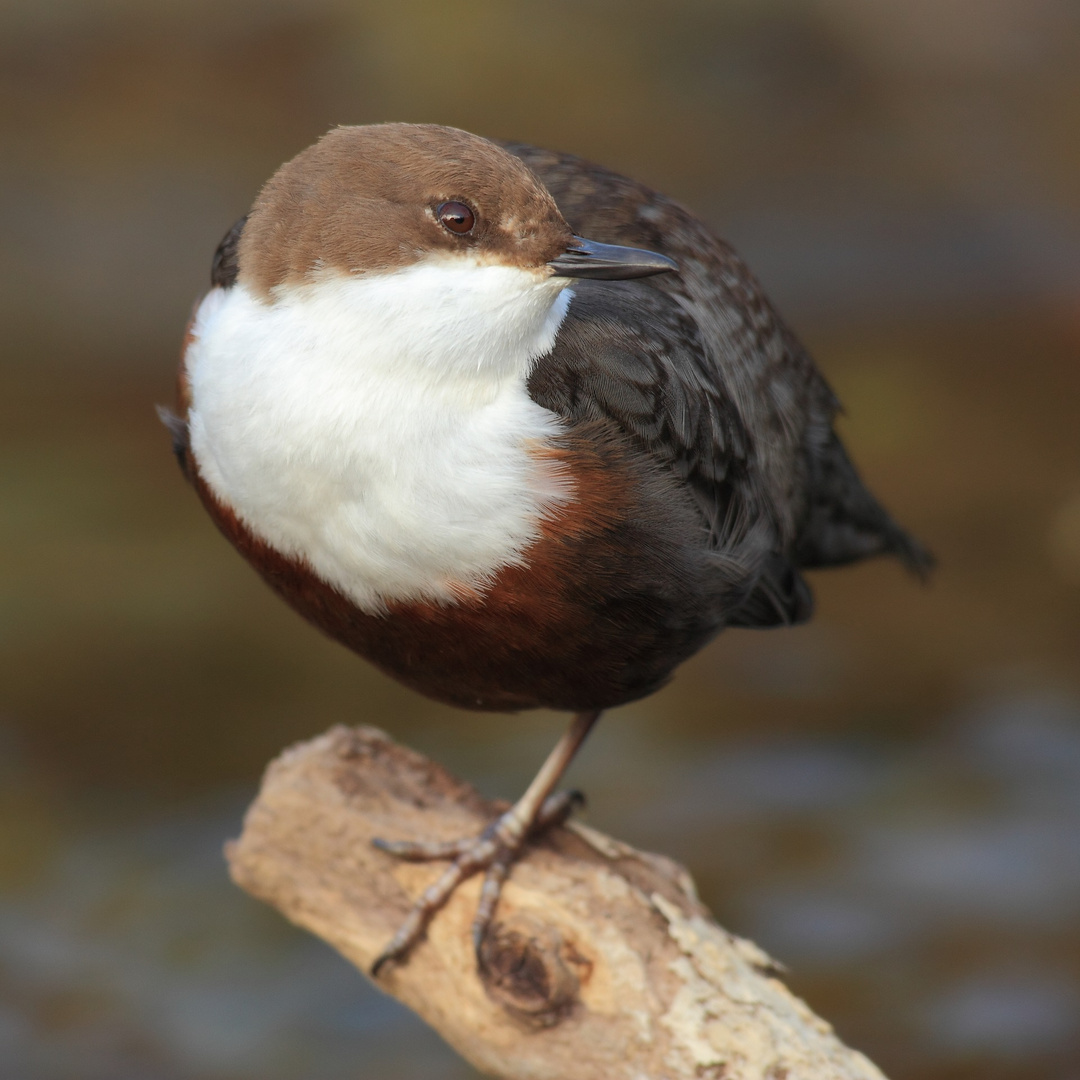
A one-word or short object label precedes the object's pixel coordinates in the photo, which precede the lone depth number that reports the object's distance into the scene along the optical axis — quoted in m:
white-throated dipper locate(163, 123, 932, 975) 5.29
